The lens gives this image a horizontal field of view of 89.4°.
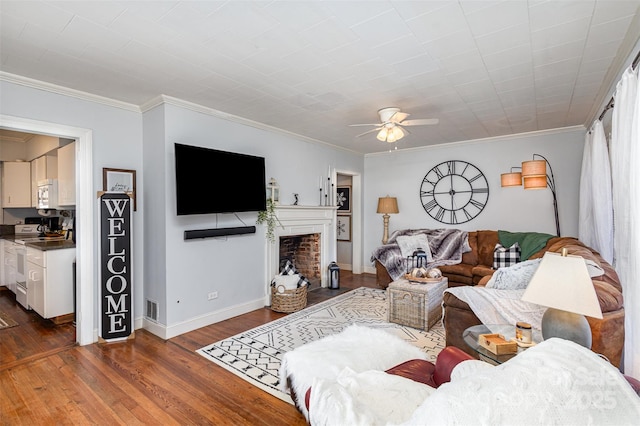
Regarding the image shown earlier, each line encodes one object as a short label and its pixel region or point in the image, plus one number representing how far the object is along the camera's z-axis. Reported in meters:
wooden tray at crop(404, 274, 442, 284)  3.79
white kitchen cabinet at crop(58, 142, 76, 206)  3.81
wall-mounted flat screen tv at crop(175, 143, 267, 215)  3.31
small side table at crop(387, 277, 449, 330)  3.49
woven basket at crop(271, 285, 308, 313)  4.07
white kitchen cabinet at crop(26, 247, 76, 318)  3.62
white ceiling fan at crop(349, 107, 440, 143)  3.48
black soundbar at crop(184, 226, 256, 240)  3.49
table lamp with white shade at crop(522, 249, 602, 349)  1.58
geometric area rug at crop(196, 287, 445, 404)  2.63
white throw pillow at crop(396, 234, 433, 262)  5.25
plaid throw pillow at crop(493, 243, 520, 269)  4.54
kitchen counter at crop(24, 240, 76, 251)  3.65
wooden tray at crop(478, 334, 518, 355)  1.78
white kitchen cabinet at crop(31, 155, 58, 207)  4.59
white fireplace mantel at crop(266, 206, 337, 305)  4.51
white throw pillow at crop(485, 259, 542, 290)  2.61
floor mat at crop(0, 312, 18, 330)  3.62
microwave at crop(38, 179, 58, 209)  4.35
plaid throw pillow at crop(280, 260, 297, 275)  4.26
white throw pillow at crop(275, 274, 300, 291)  4.13
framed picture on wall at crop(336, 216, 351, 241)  6.89
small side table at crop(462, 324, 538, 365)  1.77
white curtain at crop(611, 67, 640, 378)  1.77
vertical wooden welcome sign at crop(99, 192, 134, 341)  3.12
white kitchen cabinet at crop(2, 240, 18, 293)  4.55
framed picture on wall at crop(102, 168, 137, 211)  3.30
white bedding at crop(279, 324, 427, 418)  1.95
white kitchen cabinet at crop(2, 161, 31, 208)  5.12
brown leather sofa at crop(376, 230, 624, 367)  1.88
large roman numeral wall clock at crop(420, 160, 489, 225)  5.41
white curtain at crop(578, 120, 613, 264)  2.95
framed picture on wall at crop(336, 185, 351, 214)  6.86
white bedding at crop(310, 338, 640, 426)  0.77
